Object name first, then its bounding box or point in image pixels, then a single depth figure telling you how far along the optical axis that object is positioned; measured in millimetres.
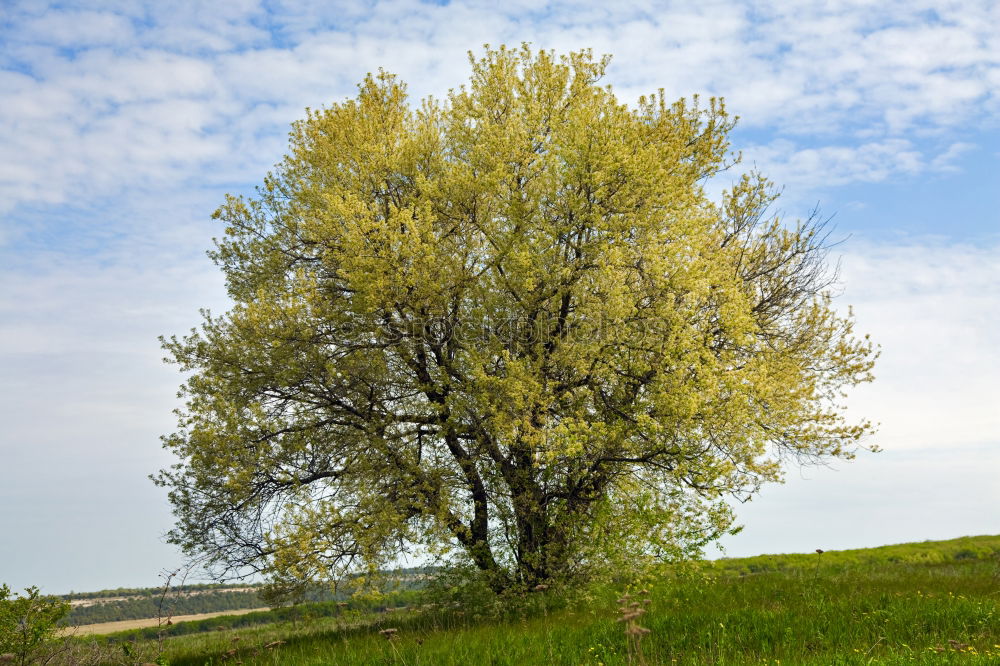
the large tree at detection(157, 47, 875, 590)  15023
